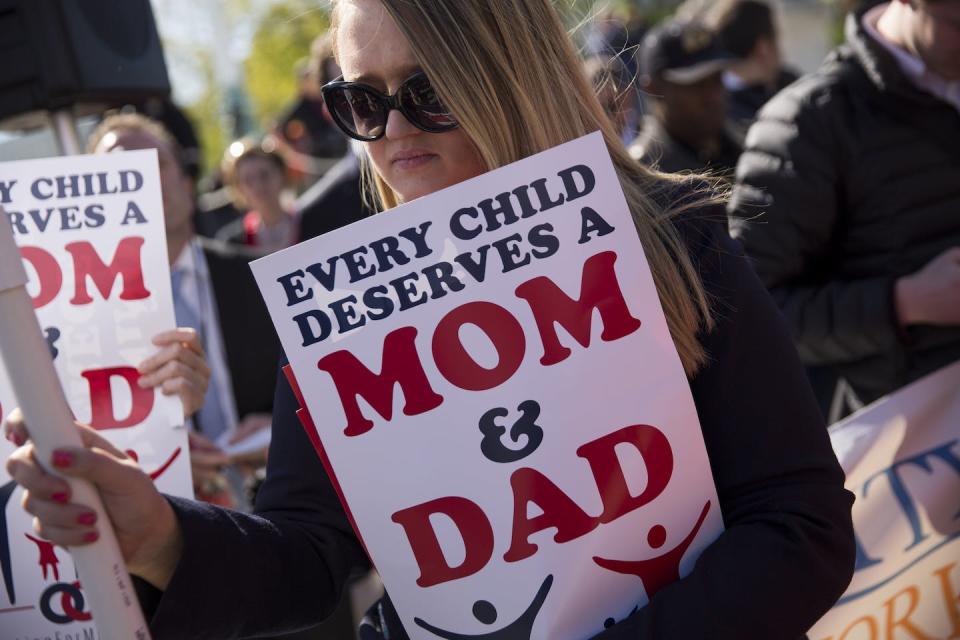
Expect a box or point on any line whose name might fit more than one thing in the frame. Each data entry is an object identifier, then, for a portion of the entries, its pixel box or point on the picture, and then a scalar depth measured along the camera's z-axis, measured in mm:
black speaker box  2916
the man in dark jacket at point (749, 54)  5805
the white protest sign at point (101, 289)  2303
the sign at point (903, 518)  2586
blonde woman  1570
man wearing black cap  4887
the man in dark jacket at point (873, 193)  2855
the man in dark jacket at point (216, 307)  3631
